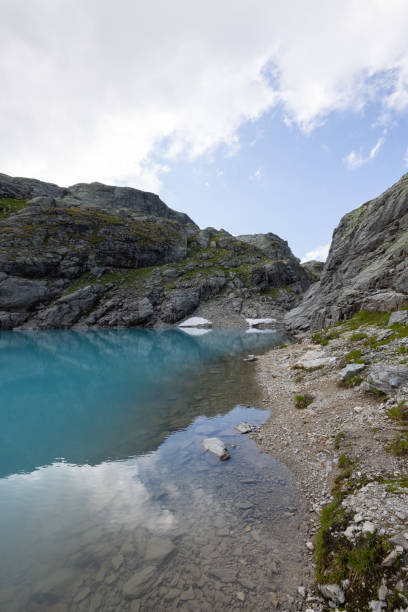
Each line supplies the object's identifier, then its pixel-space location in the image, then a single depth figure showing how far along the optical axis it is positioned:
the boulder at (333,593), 5.84
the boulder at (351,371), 17.64
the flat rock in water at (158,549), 8.06
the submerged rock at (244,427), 16.38
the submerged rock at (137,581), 7.05
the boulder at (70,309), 87.50
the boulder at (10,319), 82.56
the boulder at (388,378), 13.98
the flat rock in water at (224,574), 7.26
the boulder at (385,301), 26.24
